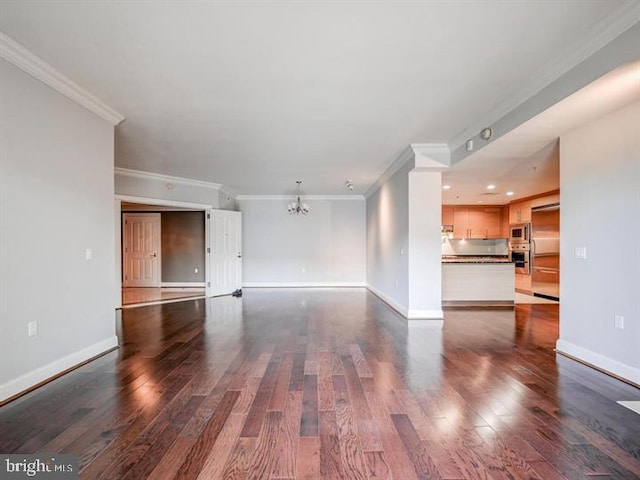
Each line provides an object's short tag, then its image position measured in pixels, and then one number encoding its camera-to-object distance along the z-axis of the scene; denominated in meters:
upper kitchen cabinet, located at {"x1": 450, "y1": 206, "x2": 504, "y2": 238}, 9.51
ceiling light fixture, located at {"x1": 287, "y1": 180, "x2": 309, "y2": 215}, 8.24
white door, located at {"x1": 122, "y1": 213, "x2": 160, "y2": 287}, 9.44
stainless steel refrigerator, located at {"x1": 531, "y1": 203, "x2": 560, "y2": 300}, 7.24
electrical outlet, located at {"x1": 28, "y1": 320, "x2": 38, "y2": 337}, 2.68
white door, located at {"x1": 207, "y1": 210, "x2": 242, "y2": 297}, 7.72
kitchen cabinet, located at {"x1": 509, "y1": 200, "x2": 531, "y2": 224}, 8.32
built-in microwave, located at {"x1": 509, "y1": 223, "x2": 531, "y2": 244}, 8.25
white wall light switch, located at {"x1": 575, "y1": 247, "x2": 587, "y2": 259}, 3.28
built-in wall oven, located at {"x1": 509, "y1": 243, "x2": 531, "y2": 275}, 8.16
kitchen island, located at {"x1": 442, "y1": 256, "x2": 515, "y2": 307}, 6.41
